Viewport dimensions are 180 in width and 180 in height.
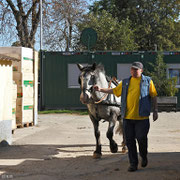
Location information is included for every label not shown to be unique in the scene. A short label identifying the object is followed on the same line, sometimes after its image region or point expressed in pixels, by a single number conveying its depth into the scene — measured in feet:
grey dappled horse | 23.73
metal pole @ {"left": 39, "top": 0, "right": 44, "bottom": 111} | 66.39
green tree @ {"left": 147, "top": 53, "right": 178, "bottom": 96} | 61.36
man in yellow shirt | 20.40
